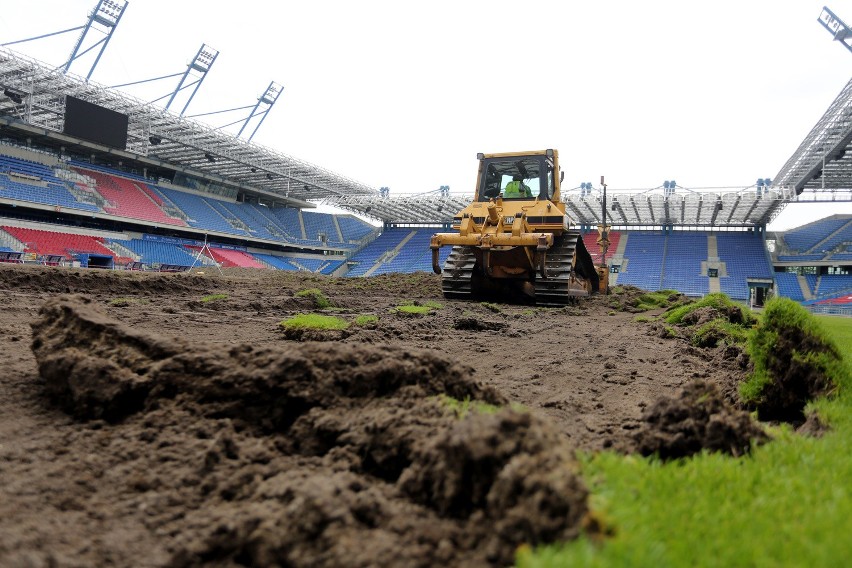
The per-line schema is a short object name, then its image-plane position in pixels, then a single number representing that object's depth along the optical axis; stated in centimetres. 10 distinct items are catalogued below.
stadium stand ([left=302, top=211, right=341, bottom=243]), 5762
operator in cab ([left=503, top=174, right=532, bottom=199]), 1288
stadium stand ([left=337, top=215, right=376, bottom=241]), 6019
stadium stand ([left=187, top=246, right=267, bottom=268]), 4054
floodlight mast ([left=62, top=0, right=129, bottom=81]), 3453
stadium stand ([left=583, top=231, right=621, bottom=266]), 4531
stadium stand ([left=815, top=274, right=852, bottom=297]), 3862
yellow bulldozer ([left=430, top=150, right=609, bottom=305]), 1155
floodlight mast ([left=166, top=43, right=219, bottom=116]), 4138
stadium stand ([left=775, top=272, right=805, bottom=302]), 3941
